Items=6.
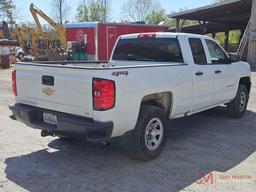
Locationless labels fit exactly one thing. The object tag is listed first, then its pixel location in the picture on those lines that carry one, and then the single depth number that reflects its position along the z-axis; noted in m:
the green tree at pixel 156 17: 48.94
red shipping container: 14.20
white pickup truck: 2.93
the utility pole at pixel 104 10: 44.04
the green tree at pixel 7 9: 38.35
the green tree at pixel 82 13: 43.71
